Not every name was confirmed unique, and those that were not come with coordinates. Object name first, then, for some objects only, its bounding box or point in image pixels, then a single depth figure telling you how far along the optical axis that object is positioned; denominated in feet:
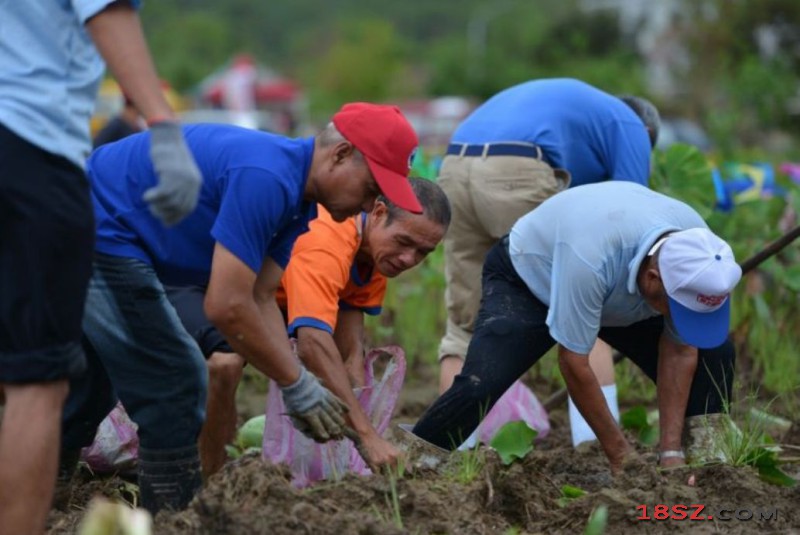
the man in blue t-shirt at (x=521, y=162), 35.94
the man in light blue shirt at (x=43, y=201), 18.84
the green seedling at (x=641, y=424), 35.12
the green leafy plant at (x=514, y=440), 30.42
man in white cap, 26.94
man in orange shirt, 27.58
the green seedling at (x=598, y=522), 20.28
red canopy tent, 270.46
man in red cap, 21.77
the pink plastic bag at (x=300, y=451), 28.60
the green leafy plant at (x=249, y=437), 33.14
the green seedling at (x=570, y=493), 27.90
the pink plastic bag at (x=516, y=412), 35.60
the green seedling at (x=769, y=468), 29.96
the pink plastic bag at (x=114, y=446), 30.42
